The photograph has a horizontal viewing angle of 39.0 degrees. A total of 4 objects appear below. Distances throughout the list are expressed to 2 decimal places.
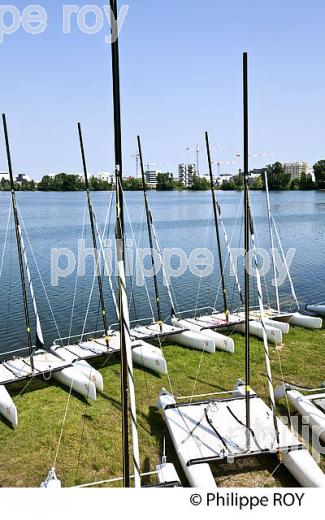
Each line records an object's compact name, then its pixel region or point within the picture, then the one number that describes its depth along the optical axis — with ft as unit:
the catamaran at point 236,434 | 27.48
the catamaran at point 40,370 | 39.96
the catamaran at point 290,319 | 57.52
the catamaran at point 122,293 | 16.49
